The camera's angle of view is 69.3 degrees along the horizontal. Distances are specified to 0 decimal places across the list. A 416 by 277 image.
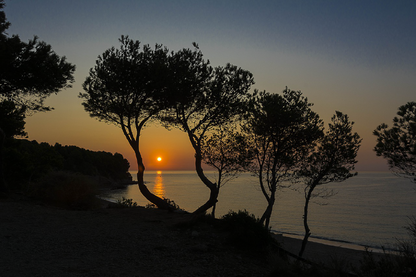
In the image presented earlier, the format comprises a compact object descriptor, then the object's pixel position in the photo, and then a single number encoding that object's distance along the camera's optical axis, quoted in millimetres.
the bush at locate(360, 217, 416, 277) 8367
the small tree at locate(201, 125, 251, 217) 24359
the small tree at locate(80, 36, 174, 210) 18141
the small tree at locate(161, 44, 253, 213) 18406
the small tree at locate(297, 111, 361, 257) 22969
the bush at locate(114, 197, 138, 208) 18644
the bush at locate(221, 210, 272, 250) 10445
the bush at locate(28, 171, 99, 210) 19047
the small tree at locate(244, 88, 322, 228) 21094
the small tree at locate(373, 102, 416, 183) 19297
